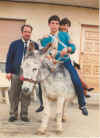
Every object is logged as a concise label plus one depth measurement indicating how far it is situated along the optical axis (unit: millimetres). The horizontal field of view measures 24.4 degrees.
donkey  3354
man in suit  4465
